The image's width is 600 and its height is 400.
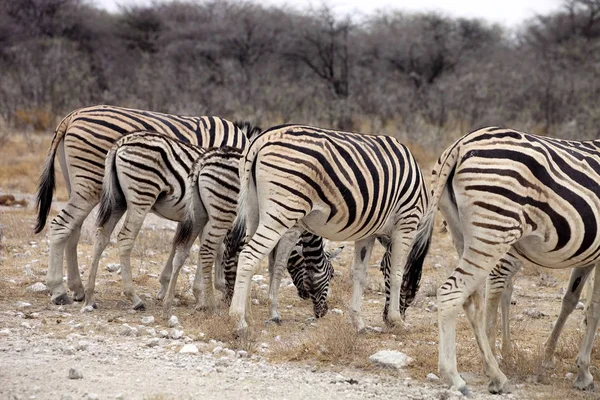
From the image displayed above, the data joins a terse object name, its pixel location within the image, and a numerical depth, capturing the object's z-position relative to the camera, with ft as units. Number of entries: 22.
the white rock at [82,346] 39.96
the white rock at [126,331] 44.24
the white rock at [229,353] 40.39
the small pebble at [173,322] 46.83
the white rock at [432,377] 37.99
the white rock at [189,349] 40.36
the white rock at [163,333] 44.18
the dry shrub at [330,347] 41.09
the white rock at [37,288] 55.31
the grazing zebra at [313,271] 52.95
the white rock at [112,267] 63.62
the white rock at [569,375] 40.16
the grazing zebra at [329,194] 42.45
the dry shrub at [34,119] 142.31
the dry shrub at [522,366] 39.45
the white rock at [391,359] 40.04
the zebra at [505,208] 35.01
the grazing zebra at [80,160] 53.36
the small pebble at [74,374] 33.91
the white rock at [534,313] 54.85
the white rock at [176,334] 43.55
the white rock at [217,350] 40.86
